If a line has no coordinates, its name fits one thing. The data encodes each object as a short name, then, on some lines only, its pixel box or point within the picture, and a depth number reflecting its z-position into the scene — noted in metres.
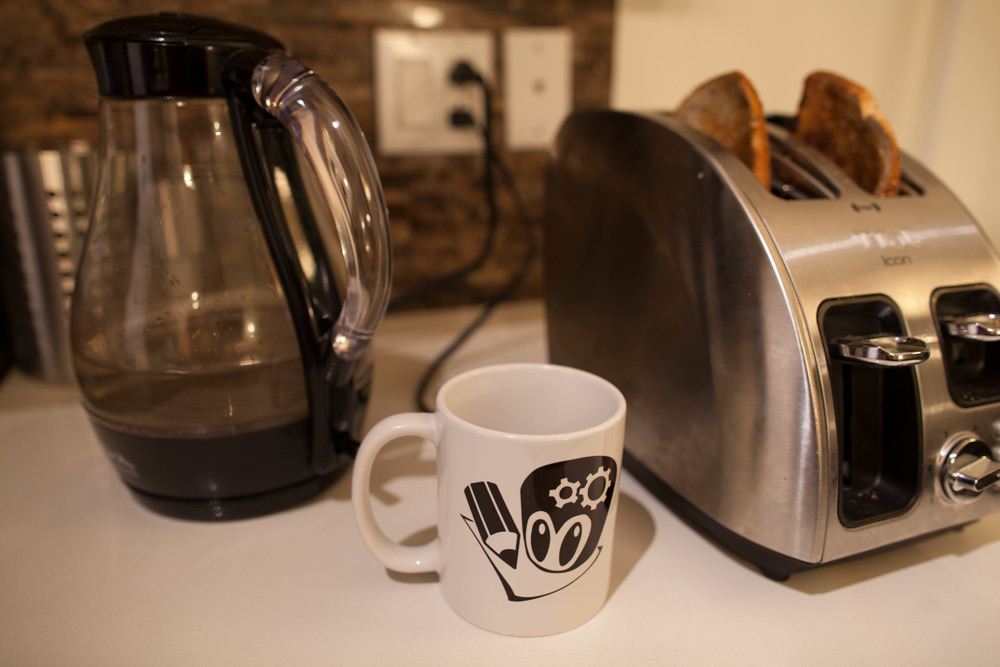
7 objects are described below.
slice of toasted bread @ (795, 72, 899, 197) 0.44
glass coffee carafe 0.39
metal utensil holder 0.60
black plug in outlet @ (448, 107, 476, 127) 0.78
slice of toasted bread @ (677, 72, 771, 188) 0.44
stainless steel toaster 0.36
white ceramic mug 0.33
